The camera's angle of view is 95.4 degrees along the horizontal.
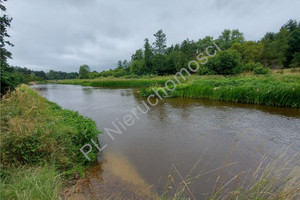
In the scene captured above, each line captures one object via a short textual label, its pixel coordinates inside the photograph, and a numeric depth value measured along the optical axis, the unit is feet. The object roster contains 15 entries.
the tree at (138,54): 162.71
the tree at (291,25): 110.42
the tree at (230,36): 138.72
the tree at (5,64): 13.75
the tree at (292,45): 77.87
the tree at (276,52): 75.29
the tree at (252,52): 78.54
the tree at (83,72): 188.98
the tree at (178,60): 92.07
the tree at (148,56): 119.57
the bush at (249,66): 60.85
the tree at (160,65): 103.65
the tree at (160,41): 136.36
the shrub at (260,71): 47.50
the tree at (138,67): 119.55
